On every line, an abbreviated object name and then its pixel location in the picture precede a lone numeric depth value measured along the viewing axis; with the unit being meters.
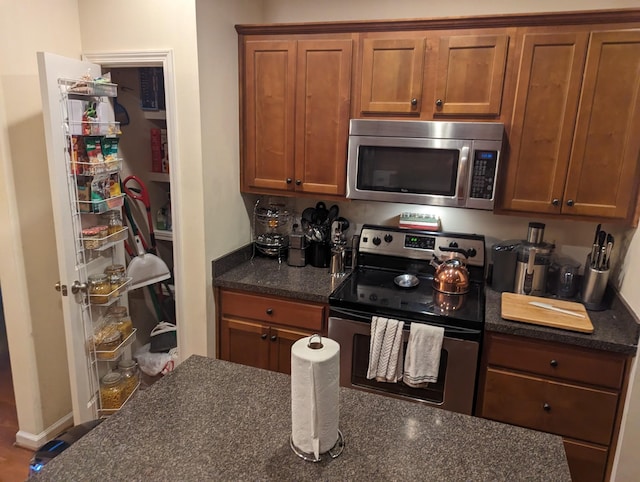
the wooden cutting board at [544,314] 2.06
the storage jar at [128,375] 2.59
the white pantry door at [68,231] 2.00
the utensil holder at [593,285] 2.25
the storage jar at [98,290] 2.34
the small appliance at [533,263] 2.39
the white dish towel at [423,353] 2.15
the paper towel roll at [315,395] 1.05
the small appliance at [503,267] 2.47
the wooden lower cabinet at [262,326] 2.49
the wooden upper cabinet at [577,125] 2.09
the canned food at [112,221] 2.42
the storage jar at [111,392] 2.51
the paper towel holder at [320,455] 1.14
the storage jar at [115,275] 2.43
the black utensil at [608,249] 2.22
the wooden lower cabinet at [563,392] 2.04
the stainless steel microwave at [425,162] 2.27
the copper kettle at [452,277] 2.44
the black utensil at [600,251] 2.24
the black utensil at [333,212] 2.96
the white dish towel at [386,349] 2.20
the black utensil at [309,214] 2.98
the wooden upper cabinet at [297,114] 2.51
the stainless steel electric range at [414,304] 2.15
